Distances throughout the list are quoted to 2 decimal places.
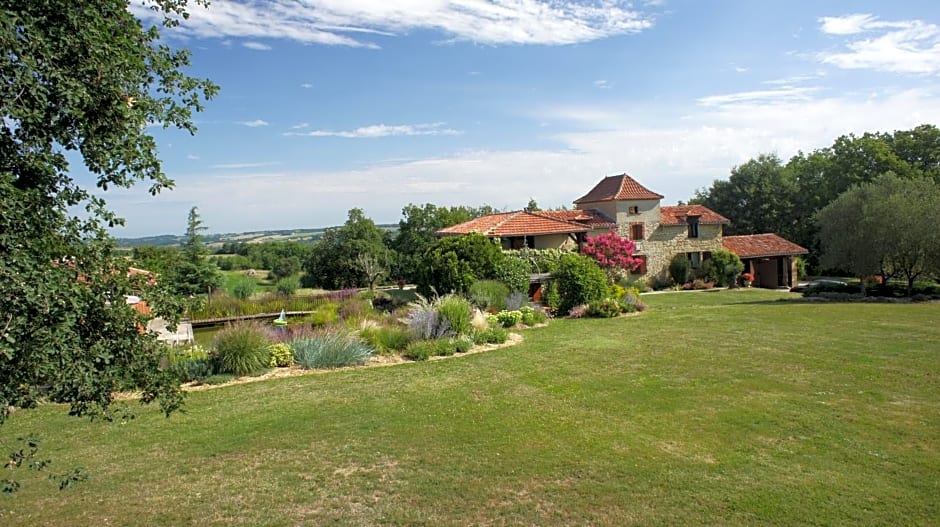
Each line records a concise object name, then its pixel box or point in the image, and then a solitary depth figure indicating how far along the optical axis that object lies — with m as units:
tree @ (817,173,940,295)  24.09
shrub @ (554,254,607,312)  22.88
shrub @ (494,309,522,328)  19.33
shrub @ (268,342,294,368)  13.84
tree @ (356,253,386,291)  40.72
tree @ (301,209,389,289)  45.94
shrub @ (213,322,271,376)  13.04
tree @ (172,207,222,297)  31.70
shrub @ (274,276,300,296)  34.59
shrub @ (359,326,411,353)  15.29
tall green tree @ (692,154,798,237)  48.78
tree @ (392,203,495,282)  47.34
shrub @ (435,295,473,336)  16.50
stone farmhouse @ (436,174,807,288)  37.38
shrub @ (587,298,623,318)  21.97
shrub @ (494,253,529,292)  23.56
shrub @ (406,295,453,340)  16.12
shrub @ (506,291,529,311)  21.59
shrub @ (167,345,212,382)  12.58
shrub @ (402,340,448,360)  14.76
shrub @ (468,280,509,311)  21.31
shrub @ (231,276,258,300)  33.10
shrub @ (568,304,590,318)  22.22
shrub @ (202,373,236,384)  12.52
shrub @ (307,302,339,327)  18.62
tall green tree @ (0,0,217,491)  3.22
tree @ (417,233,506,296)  22.88
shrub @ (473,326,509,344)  16.39
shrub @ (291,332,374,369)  13.84
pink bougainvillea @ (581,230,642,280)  30.98
